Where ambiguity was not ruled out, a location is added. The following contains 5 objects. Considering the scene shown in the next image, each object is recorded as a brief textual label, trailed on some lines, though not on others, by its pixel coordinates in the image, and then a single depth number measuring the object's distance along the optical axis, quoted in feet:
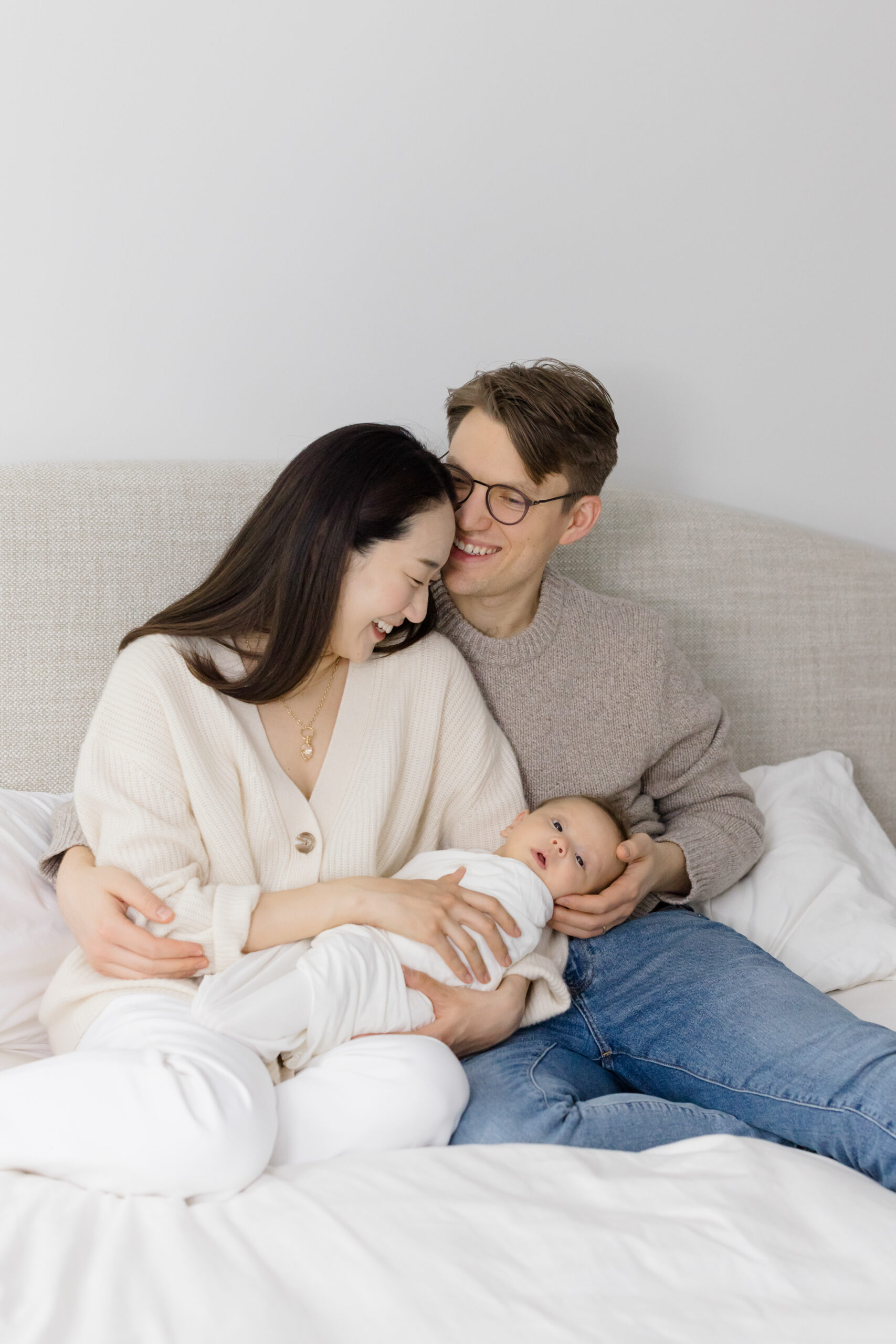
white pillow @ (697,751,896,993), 5.58
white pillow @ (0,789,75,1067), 4.74
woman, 4.01
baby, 4.12
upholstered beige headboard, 5.78
